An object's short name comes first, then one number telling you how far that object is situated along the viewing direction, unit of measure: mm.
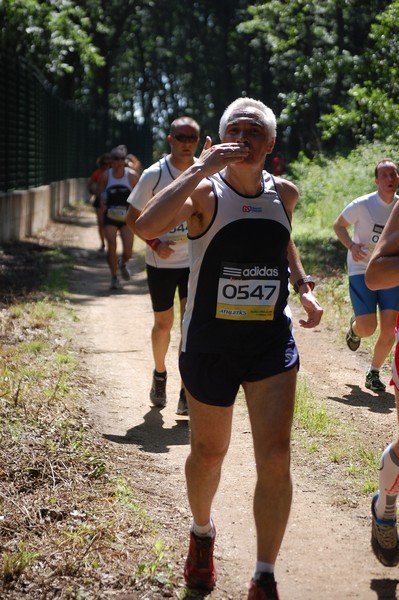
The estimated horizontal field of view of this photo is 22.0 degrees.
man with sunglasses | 7363
